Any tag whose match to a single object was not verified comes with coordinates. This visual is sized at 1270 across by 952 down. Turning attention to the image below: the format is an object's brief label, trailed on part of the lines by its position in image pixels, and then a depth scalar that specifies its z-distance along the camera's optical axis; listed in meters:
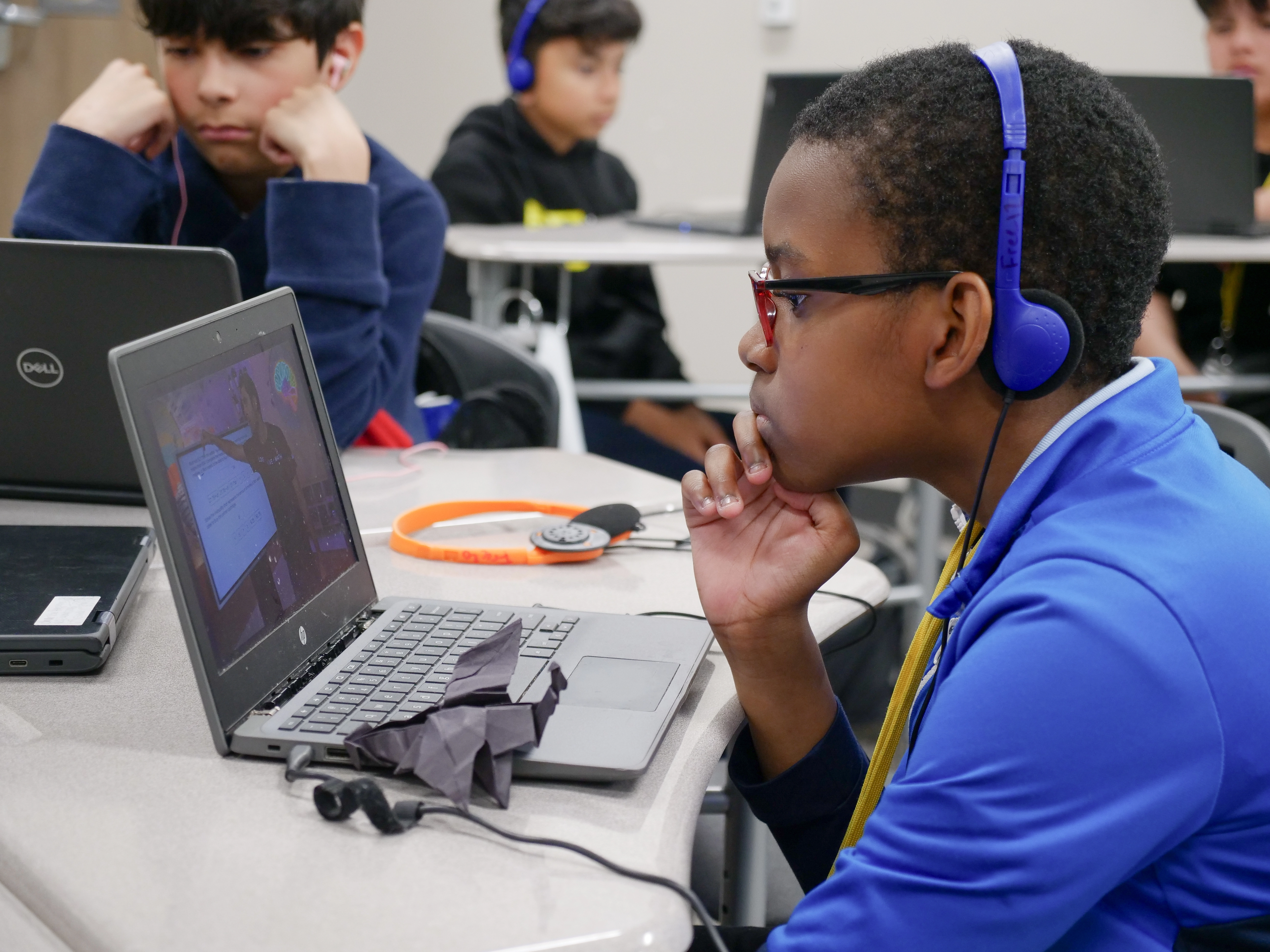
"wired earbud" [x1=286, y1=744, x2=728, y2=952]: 0.65
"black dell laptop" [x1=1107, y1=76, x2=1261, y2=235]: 2.39
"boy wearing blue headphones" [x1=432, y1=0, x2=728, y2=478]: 2.78
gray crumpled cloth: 0.68
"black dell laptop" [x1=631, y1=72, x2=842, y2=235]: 2.25
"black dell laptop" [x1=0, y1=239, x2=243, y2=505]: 1.11
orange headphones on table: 1.12
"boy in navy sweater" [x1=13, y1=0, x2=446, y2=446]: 1.40
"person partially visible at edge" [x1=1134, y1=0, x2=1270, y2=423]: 2.70
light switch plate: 3.77
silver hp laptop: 0.72
